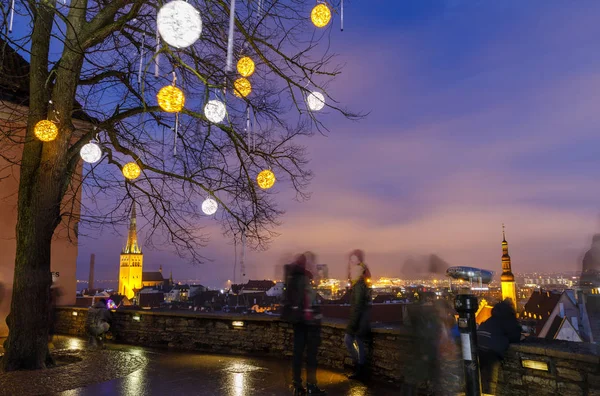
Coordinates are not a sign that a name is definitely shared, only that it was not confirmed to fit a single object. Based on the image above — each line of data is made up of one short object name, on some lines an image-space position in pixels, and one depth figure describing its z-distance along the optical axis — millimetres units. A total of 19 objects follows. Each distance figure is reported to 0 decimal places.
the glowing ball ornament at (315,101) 7910
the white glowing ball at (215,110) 7168
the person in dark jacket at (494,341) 5262
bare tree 7516
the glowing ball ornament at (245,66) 7172
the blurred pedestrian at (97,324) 10125
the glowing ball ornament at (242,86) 7902
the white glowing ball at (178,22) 5020
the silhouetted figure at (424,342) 5133
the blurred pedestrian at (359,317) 6312
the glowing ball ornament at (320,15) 6516
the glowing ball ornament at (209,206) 8734
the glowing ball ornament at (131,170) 8477
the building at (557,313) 29944
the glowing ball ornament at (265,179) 8023
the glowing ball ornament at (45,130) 6867
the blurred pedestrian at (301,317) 5574
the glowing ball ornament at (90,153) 7441
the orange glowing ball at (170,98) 6102
